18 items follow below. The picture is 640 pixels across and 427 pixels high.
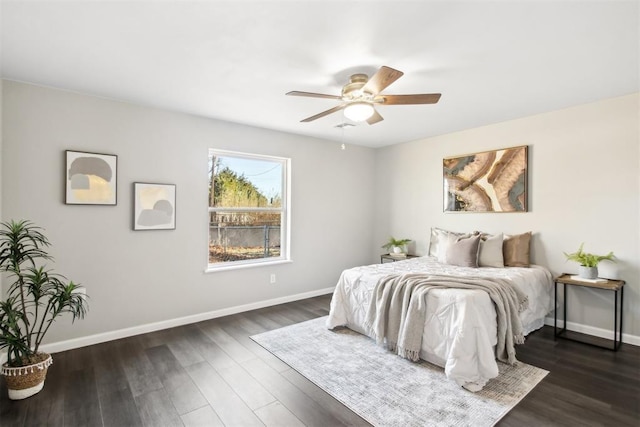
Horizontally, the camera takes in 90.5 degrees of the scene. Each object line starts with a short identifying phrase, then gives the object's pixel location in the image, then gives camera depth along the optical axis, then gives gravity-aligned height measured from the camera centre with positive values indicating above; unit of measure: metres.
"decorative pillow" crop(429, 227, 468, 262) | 4.29 -0.36
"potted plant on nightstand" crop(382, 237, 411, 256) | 5.12 -0.52
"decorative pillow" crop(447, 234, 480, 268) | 3.84 -0.47
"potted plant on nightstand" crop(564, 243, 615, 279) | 3.23 -0.49
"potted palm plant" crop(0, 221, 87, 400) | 2.23 -0.89
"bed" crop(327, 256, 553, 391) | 2.42 -0.92
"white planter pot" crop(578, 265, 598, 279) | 3.22 -0.58
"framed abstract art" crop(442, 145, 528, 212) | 3.97 +0.45
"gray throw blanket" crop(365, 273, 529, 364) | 2.71 -0.86
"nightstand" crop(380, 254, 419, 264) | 5.00 -0.70
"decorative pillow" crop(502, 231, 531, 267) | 3.77 -0.43
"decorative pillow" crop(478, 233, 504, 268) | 3.77 -0.46
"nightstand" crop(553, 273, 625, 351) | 3.06 -0.85
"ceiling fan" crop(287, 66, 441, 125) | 2.52 +0.95
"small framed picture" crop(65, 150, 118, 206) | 3.08 +0.32
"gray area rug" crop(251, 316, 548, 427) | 2.10 -1.33
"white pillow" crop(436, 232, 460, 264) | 4.15 -0.38
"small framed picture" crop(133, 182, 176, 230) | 3.46 +0.06
